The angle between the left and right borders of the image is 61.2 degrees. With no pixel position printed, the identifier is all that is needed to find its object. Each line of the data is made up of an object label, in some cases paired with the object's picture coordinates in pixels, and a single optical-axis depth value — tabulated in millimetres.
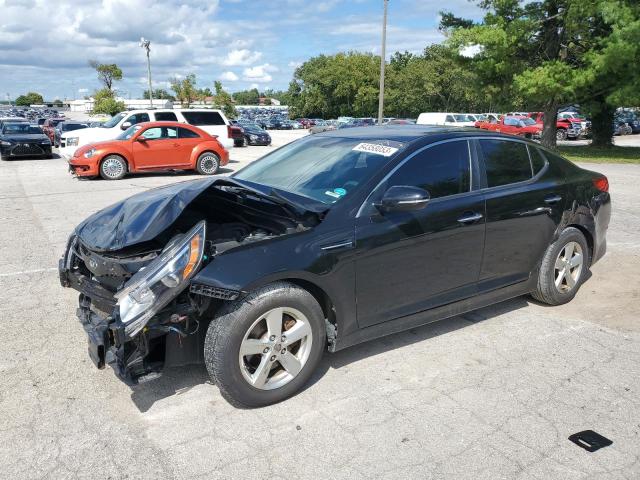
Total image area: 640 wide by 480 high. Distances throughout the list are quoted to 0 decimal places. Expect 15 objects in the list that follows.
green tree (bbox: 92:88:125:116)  57812
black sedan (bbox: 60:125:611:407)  3072
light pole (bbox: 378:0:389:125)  27312
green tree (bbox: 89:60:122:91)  79188
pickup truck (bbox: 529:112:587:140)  35844
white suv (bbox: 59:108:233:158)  17812
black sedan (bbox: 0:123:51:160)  20375
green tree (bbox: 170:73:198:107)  60969
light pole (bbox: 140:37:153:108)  46375
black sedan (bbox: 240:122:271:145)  30453
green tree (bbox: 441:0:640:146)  19689
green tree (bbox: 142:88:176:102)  116188
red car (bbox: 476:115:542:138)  32562
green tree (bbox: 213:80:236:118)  61406
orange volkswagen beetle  14133
